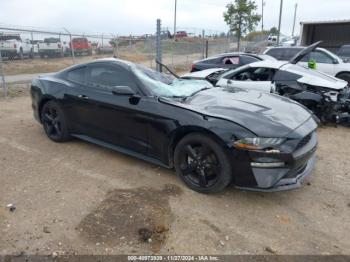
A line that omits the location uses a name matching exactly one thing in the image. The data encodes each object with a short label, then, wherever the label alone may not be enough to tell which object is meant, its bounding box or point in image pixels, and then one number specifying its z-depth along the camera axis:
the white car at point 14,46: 17.01
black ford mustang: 3.29
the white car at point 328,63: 9.94
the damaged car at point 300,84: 6.31
